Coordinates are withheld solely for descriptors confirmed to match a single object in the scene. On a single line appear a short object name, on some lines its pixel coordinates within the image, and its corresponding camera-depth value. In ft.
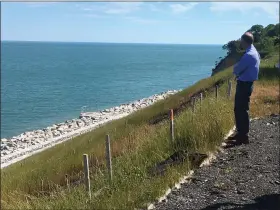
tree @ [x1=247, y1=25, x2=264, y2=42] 179.29
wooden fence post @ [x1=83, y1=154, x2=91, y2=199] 13.86
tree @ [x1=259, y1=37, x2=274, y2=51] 145.46
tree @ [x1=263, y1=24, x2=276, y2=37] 197.02
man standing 18.19
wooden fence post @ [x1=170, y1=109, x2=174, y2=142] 19.18
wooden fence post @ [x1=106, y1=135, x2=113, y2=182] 15.66
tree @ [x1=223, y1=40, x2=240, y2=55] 144.83
